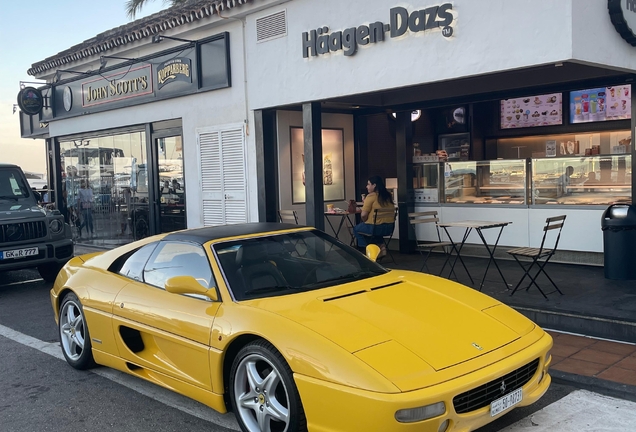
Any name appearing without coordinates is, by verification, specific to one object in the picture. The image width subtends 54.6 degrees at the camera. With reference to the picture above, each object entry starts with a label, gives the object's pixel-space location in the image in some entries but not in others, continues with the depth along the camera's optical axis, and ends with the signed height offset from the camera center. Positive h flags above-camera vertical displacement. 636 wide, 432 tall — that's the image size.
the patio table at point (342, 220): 10.89 -0.87
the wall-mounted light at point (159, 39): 11.53 +2.67
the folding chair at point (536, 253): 6.86 -0.97
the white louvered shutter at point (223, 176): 11.32 +0.04
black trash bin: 7.52 -0.94
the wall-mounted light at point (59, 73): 15.02 +2.77
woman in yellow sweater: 9.88 -0.57
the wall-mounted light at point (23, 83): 16.17 +2.71
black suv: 9.70 -0.80
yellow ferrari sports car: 3.29 -1.01
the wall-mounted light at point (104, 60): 12.74 +2.62
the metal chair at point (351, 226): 11.66 -1.00
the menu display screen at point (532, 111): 12.44 +1.15
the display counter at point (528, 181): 8.66 -0.23
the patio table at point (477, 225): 7.61 -0.70
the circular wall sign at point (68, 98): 15.51 +2.17
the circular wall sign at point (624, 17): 7.05 +1.70
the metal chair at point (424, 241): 8.22 -0.98
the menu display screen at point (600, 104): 11.28 +1.12
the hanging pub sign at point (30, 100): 15.85 +2.21
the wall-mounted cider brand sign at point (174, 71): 11.95 +2.17
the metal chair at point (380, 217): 9.85 -0.71
